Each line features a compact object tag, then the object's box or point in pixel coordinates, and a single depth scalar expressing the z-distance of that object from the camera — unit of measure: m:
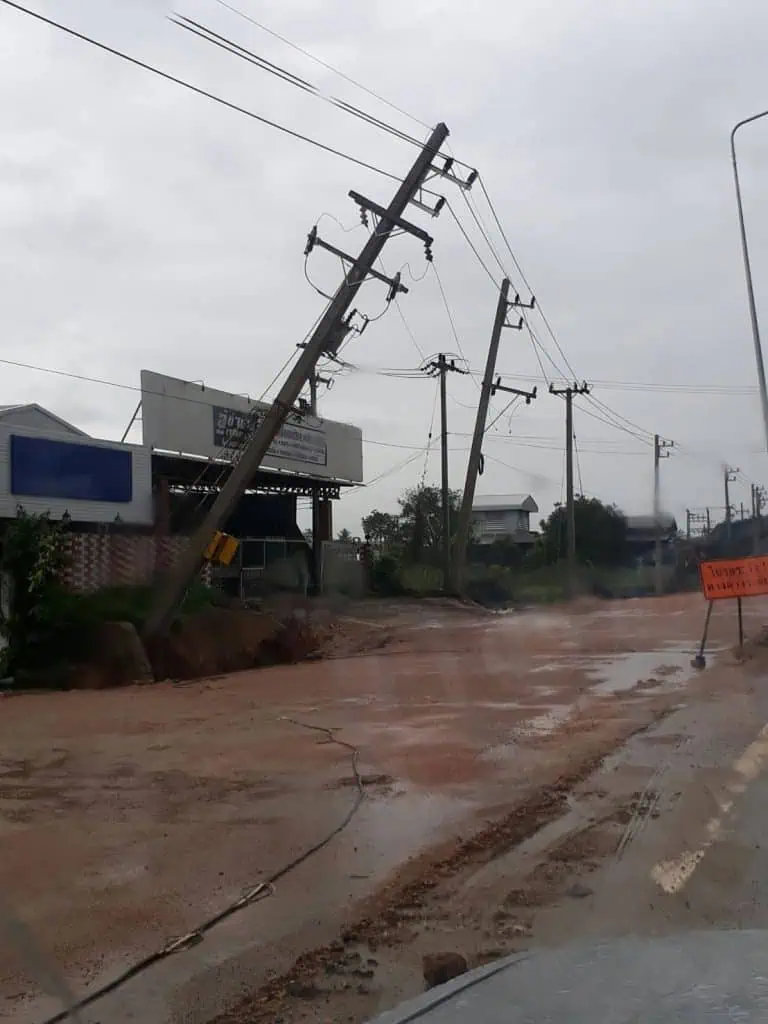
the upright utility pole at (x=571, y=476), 45.69
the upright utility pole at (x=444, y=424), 42.34
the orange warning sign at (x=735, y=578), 19.31
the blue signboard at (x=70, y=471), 25.00
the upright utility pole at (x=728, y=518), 62.12
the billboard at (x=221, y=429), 31.31
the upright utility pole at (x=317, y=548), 40.23
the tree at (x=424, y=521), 46.47
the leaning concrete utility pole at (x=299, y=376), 21.20
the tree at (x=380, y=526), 65.38
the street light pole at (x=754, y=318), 19.99
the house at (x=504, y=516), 73.38
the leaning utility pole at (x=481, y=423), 38.03
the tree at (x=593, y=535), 41.22
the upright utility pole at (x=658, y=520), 30.23
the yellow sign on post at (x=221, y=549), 21.95
